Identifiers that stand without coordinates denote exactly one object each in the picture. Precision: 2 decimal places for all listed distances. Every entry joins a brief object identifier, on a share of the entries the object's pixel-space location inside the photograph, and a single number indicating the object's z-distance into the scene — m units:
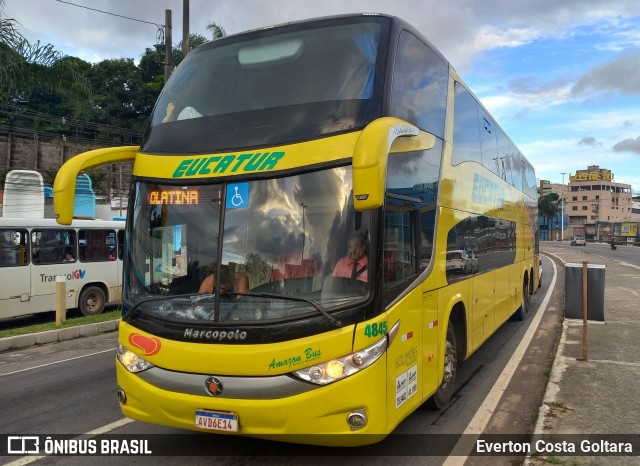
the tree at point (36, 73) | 12.44
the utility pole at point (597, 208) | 124.60
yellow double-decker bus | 3.70
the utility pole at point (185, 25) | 16.63
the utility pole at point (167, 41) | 15.92
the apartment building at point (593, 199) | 133.38
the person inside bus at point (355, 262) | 3.87
